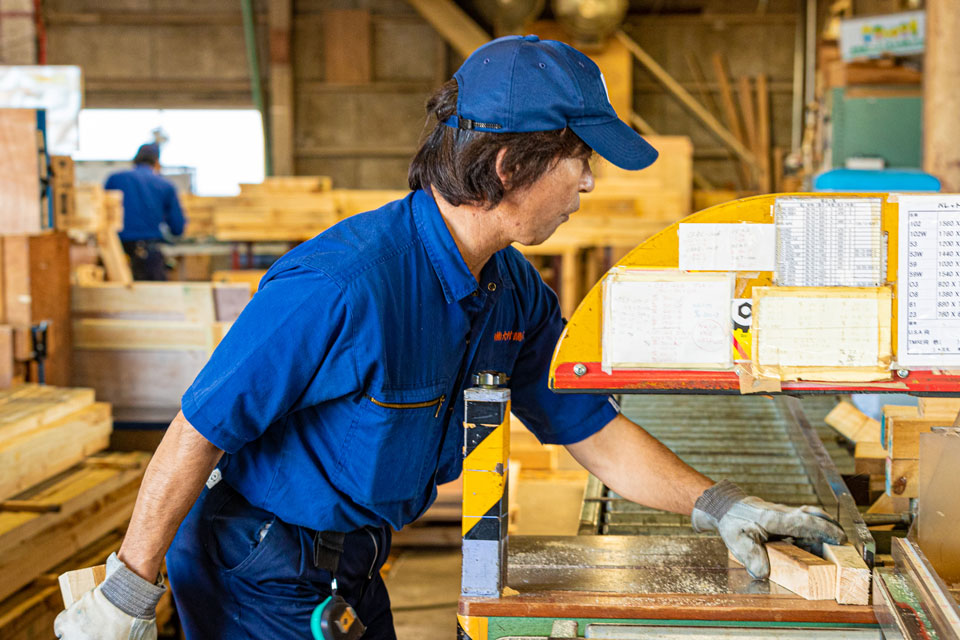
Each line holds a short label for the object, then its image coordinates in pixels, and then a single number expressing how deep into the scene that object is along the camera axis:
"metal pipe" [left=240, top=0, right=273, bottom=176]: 10.64
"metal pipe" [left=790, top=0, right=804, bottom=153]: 10.92
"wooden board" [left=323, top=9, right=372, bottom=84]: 11.23
